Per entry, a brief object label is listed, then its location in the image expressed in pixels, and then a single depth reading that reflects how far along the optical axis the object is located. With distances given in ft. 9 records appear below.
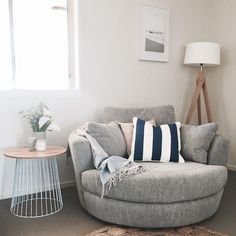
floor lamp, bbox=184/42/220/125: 10.75
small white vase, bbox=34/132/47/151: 7.80
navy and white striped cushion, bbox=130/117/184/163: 8.07
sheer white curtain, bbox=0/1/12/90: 8.48
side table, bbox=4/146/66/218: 7.56
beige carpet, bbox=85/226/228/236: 6.40
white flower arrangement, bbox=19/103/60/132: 8.01
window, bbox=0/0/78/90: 8.62
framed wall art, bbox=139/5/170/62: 10.89
